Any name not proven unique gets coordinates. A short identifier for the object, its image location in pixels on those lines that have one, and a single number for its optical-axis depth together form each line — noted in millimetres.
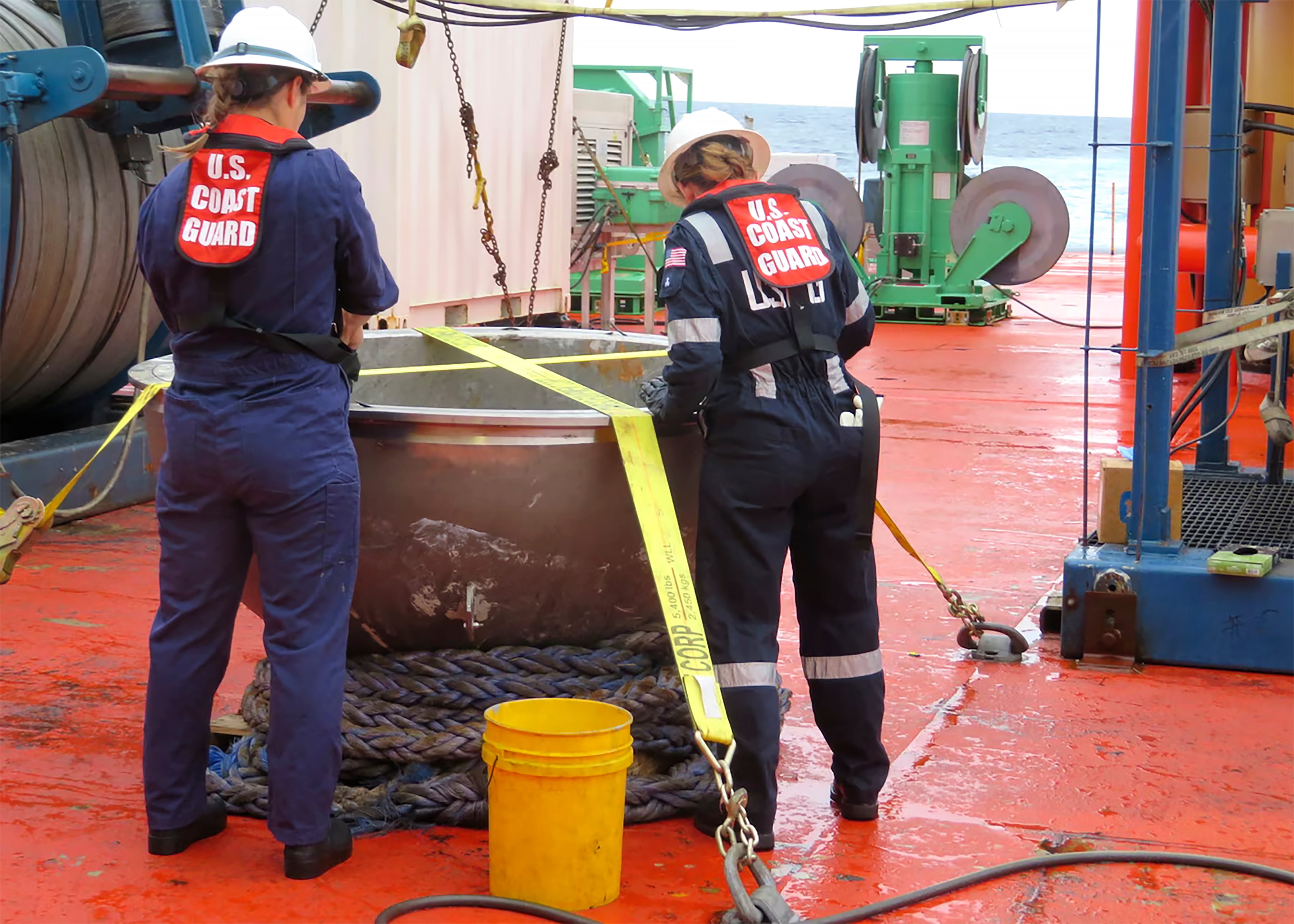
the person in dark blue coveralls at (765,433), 3500
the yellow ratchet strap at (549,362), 4211
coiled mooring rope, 3646
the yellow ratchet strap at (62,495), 3709
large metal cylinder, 3588
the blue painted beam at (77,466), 6711
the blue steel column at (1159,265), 4875
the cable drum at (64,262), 6363
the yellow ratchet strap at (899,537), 4277
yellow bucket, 3098
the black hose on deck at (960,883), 3062
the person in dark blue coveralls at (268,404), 3180
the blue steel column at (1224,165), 5793
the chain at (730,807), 3033
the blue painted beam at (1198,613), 4930
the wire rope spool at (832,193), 11688
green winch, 15125
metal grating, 5504
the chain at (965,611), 4891
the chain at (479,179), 6059
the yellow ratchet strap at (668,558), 3240
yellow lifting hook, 4742
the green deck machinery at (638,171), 12719
